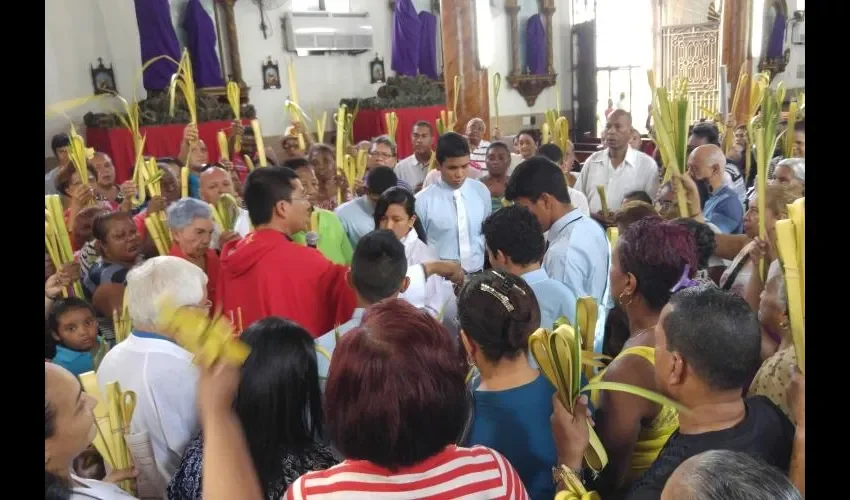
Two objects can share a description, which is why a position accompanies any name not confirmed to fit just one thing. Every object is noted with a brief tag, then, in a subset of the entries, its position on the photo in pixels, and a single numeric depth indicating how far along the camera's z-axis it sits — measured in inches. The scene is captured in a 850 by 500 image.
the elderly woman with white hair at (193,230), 115.1
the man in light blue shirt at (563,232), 97.5
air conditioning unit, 386.3
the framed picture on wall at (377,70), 422.9
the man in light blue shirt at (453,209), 145.5
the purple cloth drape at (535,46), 461.7
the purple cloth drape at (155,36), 316.5
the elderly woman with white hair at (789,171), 108.3
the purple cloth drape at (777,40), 419.8
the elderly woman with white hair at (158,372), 68.4
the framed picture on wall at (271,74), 379.2
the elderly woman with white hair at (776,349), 55.1
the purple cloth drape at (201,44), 335.6
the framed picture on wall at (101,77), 320.5
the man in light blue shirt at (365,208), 133.4
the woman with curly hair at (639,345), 55.5
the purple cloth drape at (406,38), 411.2
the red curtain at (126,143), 294.0
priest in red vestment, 94.3
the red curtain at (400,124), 381.4
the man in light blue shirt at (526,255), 81.7
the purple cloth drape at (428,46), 421.1
